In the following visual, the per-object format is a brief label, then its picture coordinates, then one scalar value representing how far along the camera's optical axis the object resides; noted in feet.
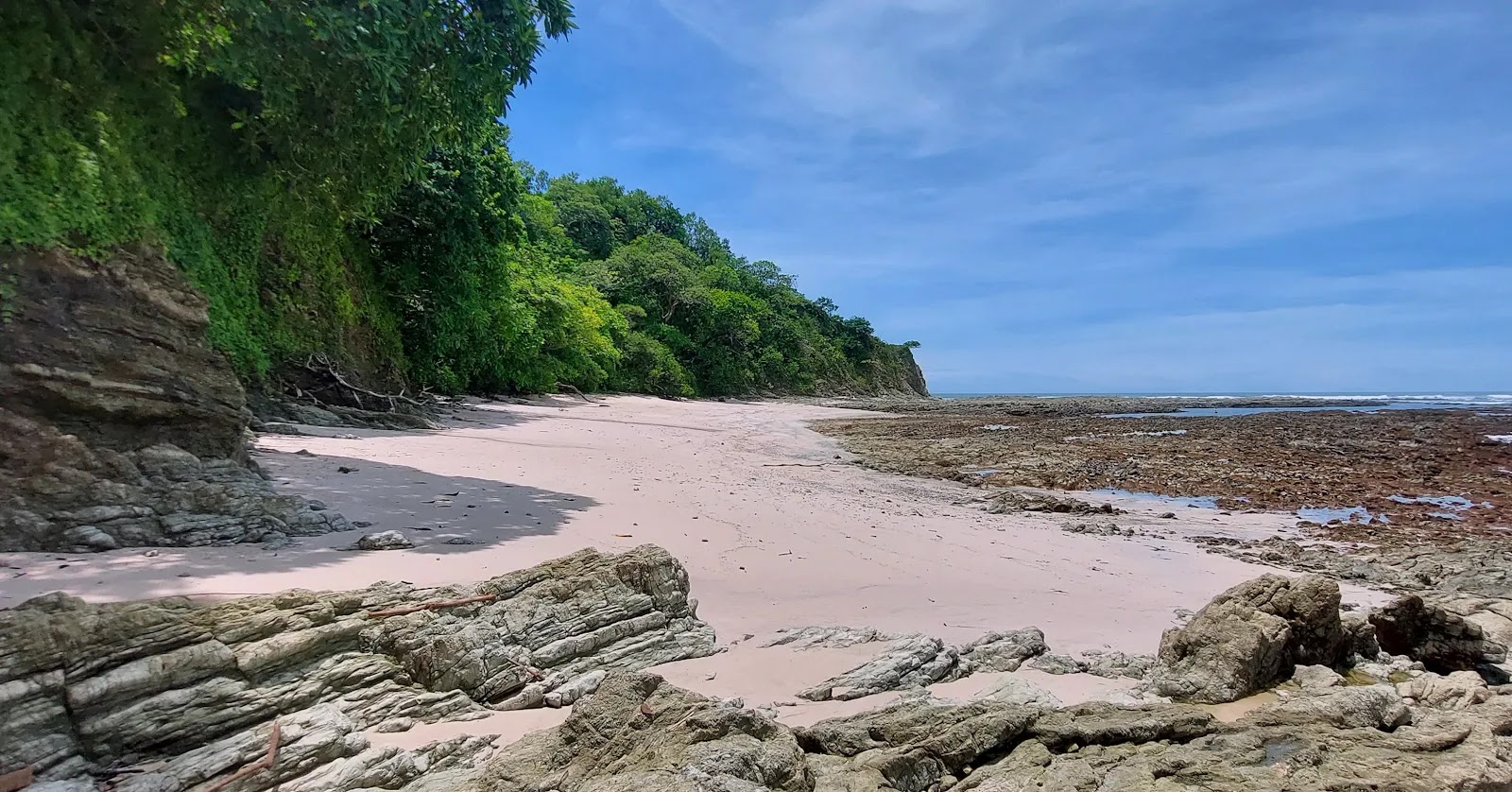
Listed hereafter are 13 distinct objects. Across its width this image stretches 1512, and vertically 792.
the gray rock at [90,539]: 14.17
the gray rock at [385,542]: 15.84
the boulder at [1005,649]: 13.89
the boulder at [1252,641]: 13.11
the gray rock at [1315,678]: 13.32
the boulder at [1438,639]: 15.31
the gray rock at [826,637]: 14.15
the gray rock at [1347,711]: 10.85
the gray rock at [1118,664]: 13.82
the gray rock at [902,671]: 11.98
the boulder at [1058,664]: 13.71
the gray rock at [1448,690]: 12.37
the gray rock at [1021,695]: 11.46
